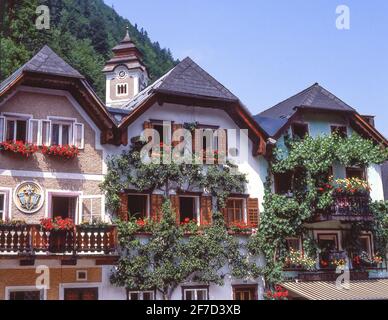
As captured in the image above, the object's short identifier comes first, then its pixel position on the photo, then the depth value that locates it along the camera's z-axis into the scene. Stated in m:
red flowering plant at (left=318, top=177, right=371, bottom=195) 22.36
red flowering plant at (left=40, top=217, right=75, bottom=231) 17.59
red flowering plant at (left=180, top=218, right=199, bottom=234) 20.55
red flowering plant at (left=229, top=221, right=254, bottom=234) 21.38
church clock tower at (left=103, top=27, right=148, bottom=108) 63.41
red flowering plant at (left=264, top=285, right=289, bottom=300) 20.81
